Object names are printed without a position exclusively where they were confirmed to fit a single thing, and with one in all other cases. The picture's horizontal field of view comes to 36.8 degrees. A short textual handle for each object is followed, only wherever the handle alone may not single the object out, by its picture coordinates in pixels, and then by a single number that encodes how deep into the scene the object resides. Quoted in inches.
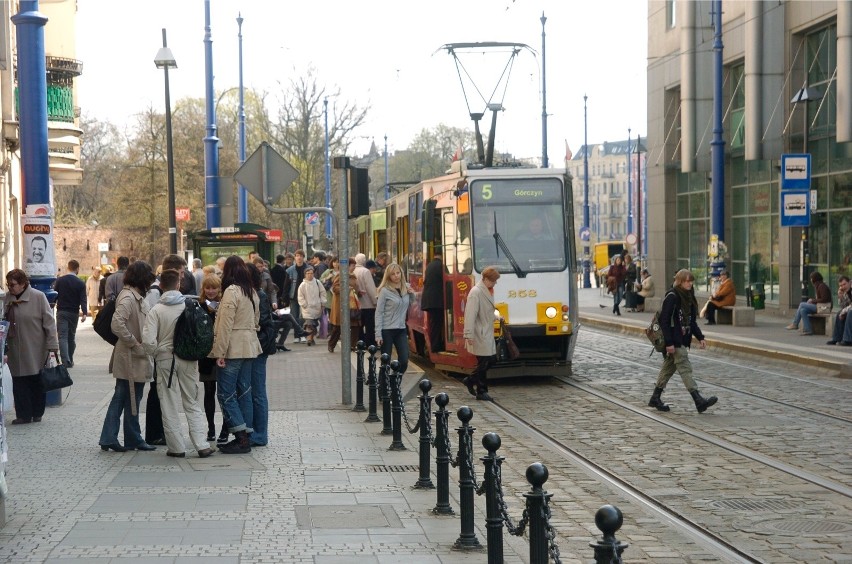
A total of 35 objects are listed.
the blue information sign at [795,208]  889.5
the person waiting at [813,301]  998.4
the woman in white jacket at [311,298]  948.0
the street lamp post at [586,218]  2501.8
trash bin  1318.9
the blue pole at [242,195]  1680.9
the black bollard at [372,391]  523.5
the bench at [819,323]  1008.9
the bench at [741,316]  1120.2
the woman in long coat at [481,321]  603.8
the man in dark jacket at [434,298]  714.2
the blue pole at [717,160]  1155.3
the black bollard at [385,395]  480.4
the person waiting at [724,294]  1148.5
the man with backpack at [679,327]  557.3
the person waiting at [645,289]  1418.6
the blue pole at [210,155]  1225.4
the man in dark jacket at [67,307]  709.9
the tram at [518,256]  688.4
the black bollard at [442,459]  322.3
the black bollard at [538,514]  214.8
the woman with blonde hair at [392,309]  656.4
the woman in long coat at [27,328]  488.7
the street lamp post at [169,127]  1174.3
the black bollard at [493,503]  249.3
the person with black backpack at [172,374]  424.2
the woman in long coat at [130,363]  434.3
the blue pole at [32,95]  570.9
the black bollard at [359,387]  558.3
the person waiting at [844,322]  885.2
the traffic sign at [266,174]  564.7
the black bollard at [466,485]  285.0
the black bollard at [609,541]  169.0
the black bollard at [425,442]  365.4
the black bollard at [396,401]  447.2
